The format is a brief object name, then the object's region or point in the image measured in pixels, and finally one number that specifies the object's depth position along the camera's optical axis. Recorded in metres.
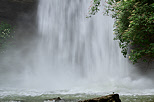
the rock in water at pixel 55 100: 7.32
